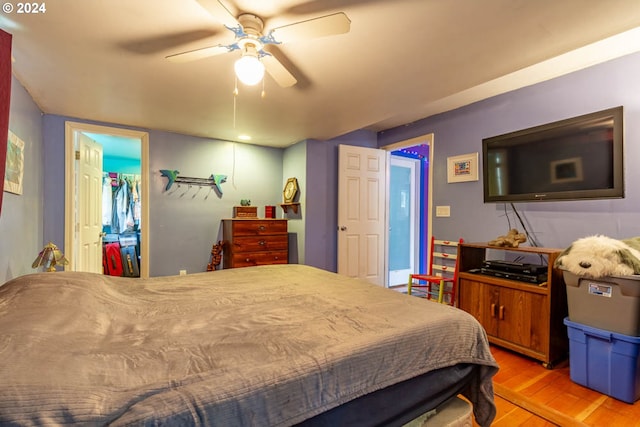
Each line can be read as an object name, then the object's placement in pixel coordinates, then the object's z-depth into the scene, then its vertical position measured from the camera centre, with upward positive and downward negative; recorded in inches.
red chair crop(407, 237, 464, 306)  129.8 -27.5
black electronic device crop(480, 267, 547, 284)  87.9 -19.9
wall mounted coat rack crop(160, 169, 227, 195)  138.6 +15.7
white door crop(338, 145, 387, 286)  155.9 +0.1
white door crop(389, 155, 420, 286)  192.2 -3.7
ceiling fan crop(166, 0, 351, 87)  51.0 +34.7
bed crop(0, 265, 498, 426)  25.4 -17.1
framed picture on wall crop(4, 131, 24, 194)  76.1 +12.5
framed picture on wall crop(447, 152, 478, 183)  124.3 +20.2
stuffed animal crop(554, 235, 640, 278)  68.1 -10.7
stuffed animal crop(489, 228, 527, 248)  95.3 -8.8
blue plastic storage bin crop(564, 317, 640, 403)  67.5 -36.2
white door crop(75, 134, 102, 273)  124.1 +1.9
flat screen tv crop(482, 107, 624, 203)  79.7 +16.7
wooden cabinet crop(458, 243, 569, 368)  84.1 -30.5
